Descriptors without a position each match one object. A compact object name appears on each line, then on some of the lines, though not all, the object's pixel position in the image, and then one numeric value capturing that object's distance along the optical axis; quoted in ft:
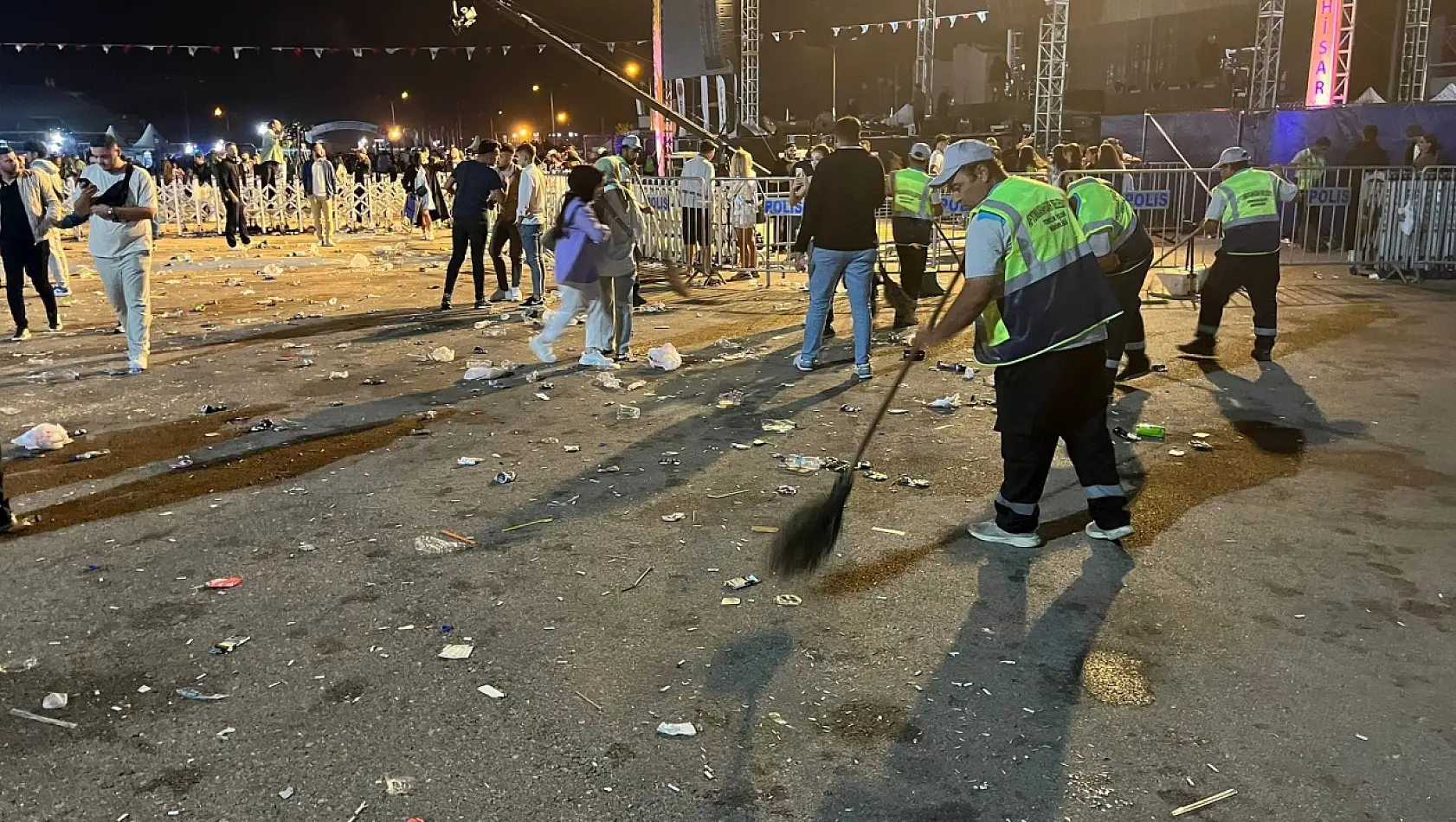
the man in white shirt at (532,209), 38.06
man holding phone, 26.86
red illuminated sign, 68.33
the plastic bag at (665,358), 29.04
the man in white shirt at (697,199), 46.19
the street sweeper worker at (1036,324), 14.90
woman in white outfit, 44.98
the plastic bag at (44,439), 21.65
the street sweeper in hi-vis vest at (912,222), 34.45
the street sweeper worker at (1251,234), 27.81
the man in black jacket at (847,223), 26.61
